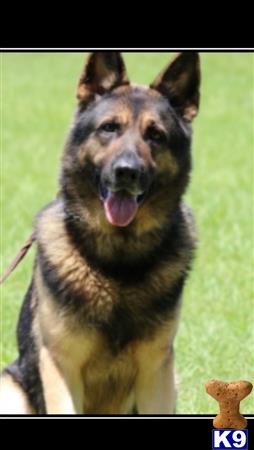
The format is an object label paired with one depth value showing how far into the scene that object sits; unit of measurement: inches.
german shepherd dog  315.5
